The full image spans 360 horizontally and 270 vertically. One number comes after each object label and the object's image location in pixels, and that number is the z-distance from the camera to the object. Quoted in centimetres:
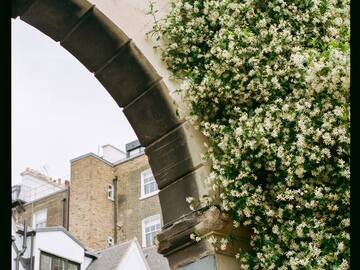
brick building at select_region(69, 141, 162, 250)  2720
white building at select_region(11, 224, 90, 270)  1861
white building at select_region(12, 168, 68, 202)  3145
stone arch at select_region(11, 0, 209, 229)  443
